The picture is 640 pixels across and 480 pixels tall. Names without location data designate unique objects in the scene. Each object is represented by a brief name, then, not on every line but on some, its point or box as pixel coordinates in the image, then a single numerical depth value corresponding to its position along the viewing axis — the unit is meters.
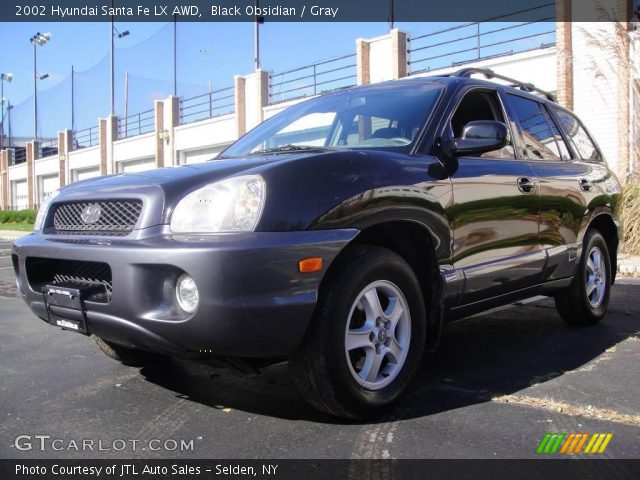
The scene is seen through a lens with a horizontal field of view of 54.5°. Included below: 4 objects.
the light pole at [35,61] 44.97
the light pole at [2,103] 55.16
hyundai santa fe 2.55
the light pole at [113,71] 36.56
